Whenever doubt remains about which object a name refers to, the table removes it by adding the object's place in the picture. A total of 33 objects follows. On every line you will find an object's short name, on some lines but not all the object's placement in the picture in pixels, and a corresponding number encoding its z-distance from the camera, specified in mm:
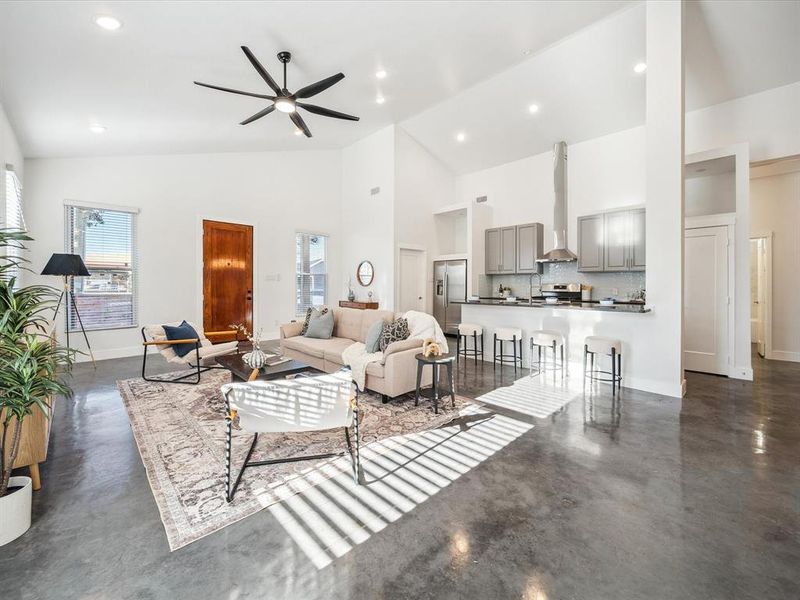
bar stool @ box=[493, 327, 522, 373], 5324
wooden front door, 6891
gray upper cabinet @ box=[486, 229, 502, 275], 7930
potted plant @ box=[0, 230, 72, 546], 1723
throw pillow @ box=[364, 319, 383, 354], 4137
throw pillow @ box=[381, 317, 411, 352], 4084
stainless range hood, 7004
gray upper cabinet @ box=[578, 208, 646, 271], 6074
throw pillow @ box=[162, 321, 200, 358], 4473
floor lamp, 4738
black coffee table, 3506
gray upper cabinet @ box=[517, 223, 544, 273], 7375
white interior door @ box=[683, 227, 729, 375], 5004
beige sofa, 3697
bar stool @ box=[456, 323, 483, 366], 5789
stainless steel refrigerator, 8078
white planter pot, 1749
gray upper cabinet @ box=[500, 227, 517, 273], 7680
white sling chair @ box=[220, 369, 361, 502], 2100
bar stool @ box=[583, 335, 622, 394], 4281
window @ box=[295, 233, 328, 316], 8211
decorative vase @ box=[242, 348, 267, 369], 3639
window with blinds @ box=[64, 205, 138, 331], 5664
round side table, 3674
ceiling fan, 3873
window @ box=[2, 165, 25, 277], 4316
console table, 7867
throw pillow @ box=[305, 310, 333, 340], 5184
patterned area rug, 2023
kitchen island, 4367
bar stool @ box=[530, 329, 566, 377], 4938
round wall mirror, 8195
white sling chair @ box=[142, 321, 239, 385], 4375
